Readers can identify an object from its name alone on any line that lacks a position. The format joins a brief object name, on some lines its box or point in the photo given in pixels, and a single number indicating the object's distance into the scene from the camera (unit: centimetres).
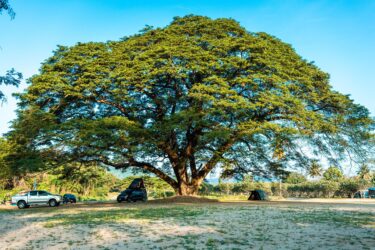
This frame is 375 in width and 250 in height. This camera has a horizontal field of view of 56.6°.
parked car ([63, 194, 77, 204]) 3275
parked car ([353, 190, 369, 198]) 4095
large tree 2144
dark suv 2827
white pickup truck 2511
